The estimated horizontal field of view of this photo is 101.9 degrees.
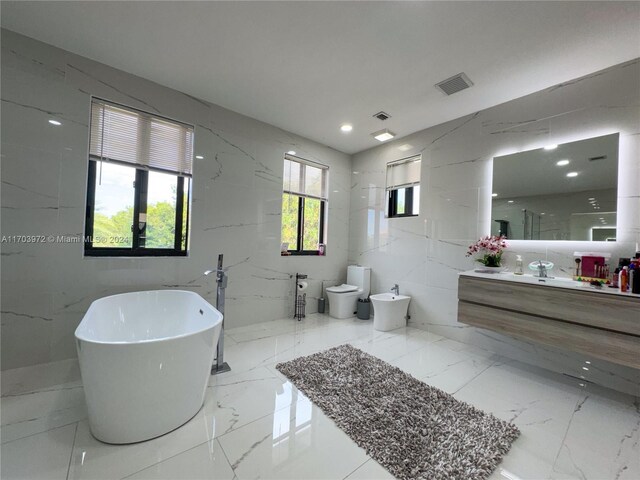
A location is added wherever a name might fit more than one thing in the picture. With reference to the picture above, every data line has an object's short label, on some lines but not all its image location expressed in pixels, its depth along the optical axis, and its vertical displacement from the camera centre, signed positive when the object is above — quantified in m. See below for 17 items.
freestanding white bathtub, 1.36 -0.81
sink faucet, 2.36 -0.18
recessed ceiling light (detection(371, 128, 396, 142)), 3.41 +1.46
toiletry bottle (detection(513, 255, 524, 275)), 2.54 -0.17
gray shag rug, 1.33 -1.10
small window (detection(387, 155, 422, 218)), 3.57 +0.82
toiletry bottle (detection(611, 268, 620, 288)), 1.97 -0.20
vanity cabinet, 1.73 -0.50
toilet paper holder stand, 3.67 -0.89
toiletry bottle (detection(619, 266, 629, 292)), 1.82 -0.18
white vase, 2.61 -0.22
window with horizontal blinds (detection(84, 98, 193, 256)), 2.40 +0.52
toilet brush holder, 3.98 -0.98
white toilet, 3.77 -0.74
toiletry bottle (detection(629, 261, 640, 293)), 1.75 -0.18
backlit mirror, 2.19 +0.55
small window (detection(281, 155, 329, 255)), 3.74 +0.53
